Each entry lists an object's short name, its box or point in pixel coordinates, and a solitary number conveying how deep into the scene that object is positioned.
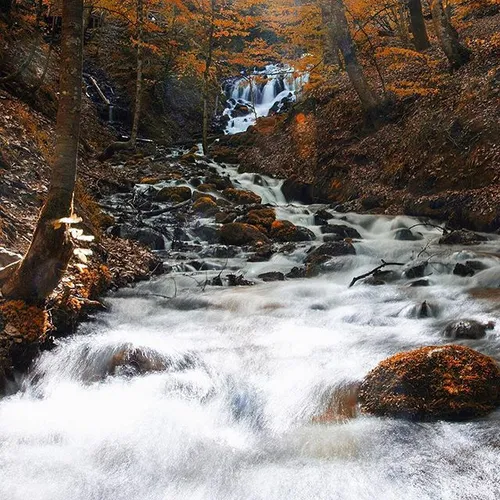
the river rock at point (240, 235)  10.74
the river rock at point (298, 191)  14.88
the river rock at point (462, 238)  9.02
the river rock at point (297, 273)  8.63
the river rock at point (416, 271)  7.88
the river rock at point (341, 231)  10.86
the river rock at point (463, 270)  7.40
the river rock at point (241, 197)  14.28
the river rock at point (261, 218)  11.62
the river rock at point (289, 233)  10.97
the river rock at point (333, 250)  9.36
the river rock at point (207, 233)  10.97
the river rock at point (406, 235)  10.02
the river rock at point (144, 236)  9.63
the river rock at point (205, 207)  12.69
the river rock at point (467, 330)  5.04
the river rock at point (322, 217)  11.98
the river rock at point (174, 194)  13.38
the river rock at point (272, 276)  8.41
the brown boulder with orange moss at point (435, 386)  3.58
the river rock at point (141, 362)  4.60
